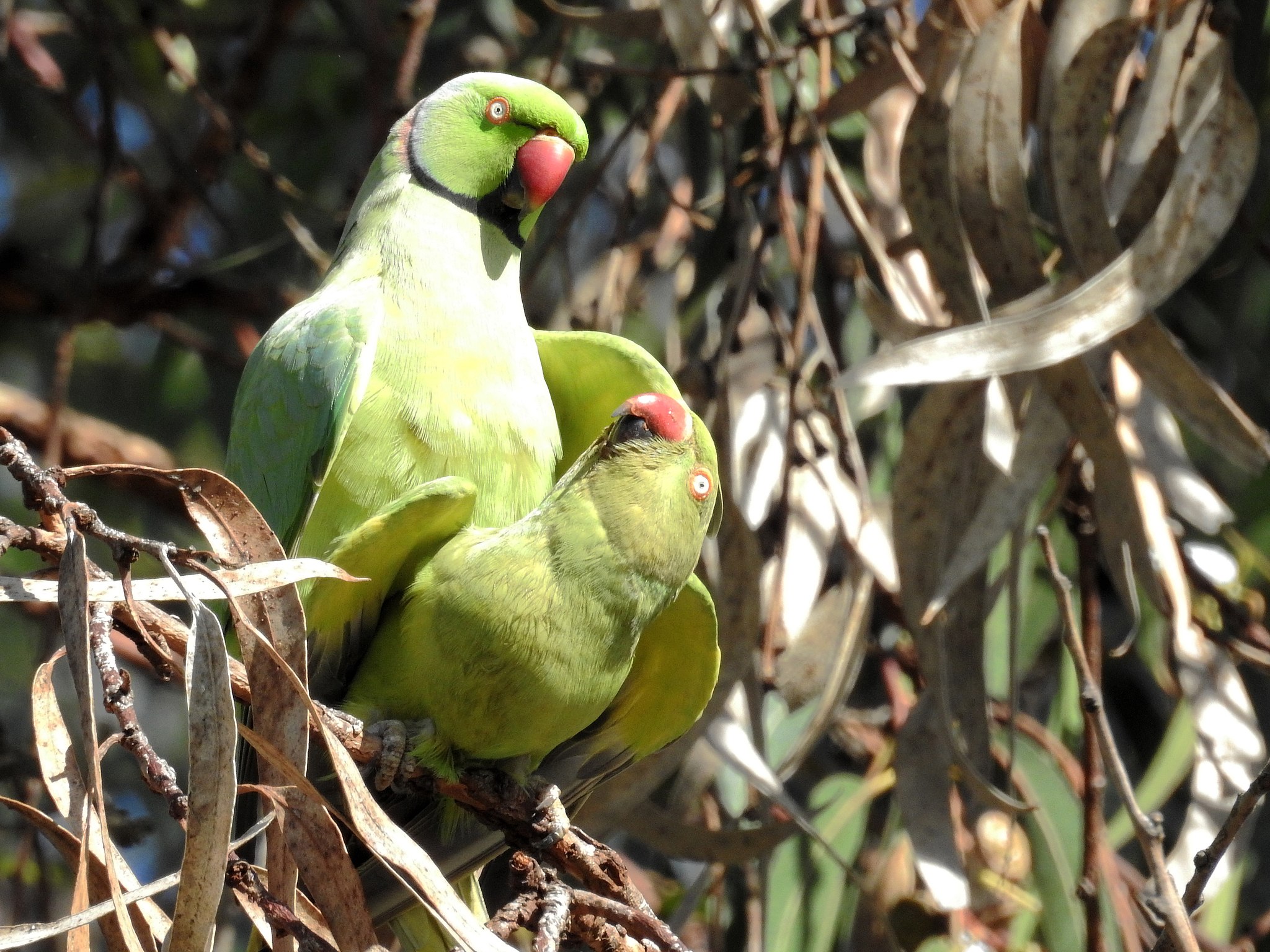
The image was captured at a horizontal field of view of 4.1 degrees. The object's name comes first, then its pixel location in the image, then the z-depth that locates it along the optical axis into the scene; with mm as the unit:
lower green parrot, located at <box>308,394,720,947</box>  5322
